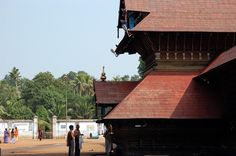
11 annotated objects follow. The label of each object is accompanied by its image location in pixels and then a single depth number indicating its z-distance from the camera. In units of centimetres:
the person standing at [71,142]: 1782
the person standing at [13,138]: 4546
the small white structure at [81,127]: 6076
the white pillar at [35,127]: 6044
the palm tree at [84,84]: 10112
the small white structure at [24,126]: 6038
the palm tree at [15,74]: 11449
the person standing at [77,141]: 1827
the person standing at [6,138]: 4432
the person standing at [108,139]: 1870
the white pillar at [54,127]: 6047
